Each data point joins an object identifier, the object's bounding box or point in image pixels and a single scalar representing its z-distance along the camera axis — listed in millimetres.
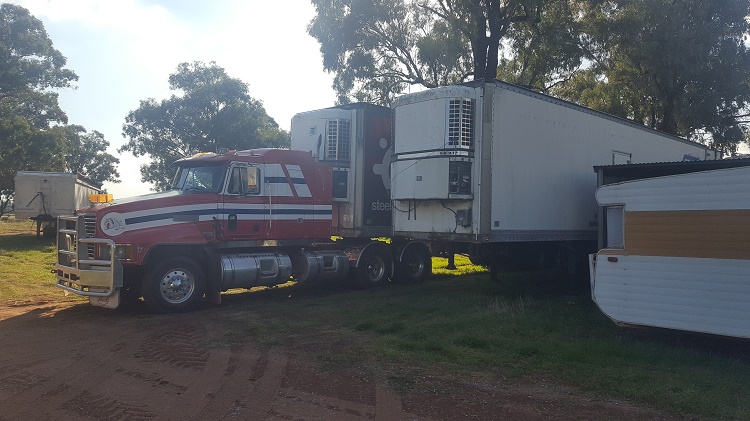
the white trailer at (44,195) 24000
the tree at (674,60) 21109
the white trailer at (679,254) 7219
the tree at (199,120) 36625
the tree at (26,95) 28266
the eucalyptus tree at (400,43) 22297
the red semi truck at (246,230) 10609
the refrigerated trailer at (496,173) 11062
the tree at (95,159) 54956
